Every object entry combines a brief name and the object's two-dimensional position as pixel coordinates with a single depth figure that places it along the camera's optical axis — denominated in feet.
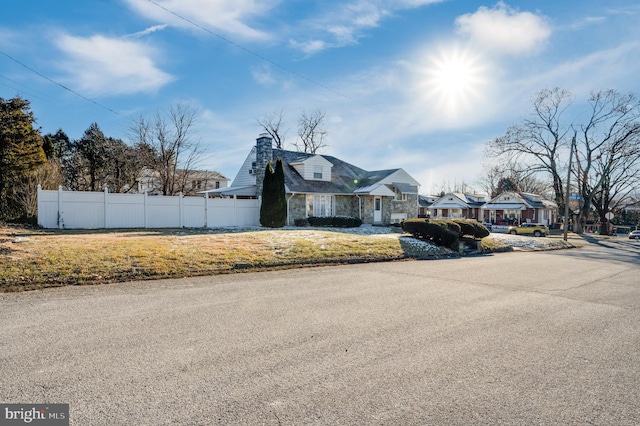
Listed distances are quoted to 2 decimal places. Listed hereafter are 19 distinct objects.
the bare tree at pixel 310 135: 158.61
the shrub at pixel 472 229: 59.57
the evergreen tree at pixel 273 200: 72.49
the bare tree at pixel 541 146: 124.67
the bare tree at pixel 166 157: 104.99
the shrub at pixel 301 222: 80.73
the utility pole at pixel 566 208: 86.10
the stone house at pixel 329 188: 82.84
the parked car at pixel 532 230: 106.63
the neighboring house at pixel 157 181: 113.09
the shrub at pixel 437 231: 54.60
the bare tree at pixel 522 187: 207.10
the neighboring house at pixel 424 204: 193.26
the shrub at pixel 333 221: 80.71
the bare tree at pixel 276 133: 150.00
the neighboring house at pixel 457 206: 165.07
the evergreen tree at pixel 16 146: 58.03
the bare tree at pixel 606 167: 115.34
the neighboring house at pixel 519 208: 155.63
